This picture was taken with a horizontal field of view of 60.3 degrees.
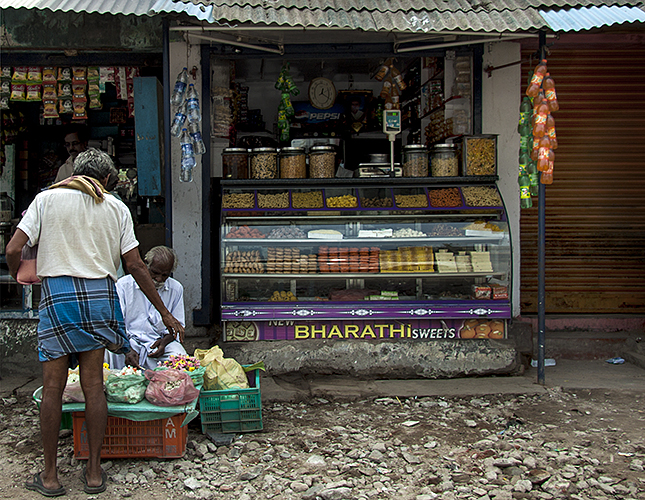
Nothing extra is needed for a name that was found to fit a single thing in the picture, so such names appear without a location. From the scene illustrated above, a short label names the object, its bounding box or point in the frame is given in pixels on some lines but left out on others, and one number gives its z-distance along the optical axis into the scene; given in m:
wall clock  7.06
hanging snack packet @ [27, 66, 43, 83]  5.77
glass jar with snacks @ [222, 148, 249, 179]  5.47
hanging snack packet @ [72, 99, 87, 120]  5.86
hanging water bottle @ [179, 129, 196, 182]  4.96
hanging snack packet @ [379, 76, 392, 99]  6.06
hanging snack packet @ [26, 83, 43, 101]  5.83
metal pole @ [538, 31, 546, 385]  4.97
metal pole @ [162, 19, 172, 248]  4.65
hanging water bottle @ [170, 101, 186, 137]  5.00
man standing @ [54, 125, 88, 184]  6.45
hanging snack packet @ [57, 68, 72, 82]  5.82
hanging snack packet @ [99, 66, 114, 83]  5.85
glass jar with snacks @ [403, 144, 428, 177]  5.58
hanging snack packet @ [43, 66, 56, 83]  5.80
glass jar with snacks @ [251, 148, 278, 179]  5.47
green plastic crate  3.87
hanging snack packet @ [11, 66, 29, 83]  5.77
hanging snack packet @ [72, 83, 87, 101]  5.86
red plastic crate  3.41
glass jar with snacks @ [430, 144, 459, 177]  5.50
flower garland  3.72
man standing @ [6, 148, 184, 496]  3.04
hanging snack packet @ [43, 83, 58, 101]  5.82
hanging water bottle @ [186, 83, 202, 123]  5.04
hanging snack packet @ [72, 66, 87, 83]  5.82
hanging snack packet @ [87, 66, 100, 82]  5.86
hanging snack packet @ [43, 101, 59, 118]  5.87
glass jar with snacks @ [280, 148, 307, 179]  5.49
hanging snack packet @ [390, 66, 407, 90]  5.96
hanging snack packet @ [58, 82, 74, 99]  5.88
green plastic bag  3.39
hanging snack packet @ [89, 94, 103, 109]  5.88
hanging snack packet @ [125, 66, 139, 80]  5.92
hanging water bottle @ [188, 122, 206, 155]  5.03
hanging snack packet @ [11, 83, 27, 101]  5.78
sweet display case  5.27
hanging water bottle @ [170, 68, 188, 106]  5.07
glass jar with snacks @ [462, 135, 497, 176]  5.45
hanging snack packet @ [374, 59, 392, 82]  5.89
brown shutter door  6.29
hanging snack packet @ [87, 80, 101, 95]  5.87
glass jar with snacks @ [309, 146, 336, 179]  5.47
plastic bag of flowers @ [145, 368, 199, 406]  3.40
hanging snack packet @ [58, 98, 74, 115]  5.93
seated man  4.13
